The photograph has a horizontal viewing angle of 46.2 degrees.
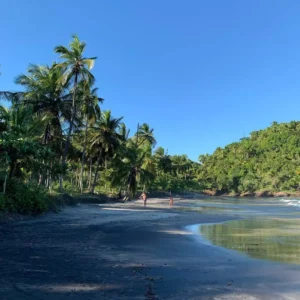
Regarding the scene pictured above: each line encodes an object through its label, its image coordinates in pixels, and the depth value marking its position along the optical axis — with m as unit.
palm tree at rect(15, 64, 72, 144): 32.66
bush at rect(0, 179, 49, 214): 17.33
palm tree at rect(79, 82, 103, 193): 38.00
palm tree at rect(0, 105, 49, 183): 18.47
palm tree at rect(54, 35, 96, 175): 34.19
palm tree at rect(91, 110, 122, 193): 43.97
